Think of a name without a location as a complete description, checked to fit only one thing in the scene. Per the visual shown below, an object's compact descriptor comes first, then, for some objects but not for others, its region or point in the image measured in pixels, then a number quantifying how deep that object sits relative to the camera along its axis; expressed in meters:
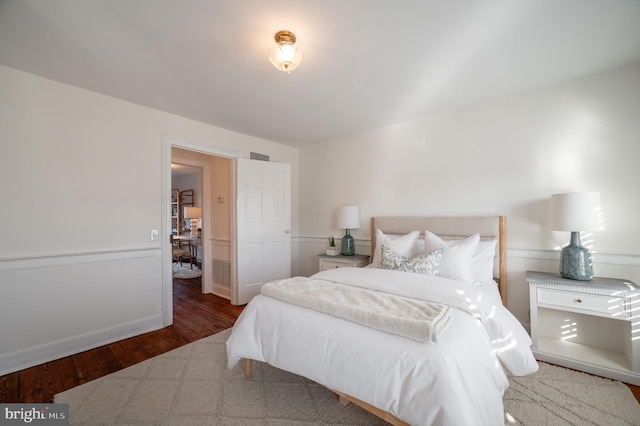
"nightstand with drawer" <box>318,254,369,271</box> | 3.45
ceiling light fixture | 1.70
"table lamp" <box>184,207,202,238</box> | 6.92
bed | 1.16
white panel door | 3.73
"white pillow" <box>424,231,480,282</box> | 2.29
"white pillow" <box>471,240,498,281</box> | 2.46
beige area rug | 1.60
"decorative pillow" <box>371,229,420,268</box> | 2.85
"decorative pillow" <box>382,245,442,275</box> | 2.31
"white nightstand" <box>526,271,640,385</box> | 1.92
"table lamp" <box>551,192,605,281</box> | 2.04
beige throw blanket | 1.31
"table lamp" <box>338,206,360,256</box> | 3.69
